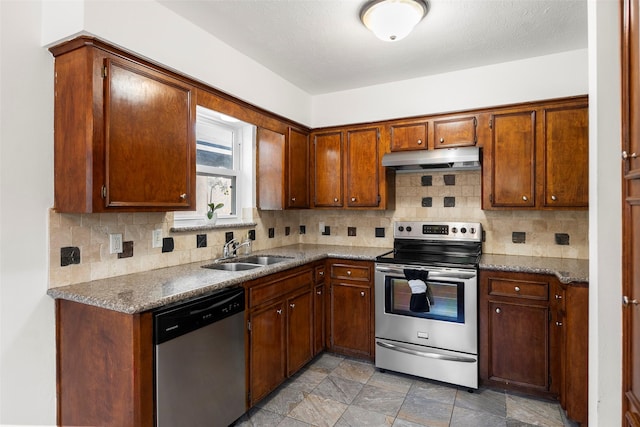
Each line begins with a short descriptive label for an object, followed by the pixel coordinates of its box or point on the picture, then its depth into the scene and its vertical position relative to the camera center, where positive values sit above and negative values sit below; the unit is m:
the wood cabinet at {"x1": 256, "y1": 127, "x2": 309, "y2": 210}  3.23 +0.39
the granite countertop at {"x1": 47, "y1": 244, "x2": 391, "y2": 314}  1.62 -0.39
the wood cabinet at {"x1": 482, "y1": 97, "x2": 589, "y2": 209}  2.63 +0.42
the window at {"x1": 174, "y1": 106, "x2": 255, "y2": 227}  2.87 +0.38
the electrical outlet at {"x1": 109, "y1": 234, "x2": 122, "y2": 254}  2.12 -0.18
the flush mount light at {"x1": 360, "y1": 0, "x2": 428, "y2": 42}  2.04 +1.15
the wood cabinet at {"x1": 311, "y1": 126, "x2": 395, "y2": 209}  3.34 +0.40
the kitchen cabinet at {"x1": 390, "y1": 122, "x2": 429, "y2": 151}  3.15 +0.67
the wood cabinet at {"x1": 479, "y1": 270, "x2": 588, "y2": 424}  2.19 -0.85
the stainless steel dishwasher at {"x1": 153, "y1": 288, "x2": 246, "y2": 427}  1.67 -0.77
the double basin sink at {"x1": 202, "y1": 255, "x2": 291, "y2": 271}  2.67 -0.40
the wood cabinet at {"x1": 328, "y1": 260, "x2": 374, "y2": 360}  3.03 -0.83
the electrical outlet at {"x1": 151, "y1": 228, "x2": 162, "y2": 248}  2.37 -0.17
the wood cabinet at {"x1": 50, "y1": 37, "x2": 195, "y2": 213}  1.74 +0.43
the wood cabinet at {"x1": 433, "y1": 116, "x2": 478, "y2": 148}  2.97 +0.68
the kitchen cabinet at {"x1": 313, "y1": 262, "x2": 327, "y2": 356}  3.02 -0.84
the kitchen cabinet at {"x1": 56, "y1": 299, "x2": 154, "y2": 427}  1.57 -0.72
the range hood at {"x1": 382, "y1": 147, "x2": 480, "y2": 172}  2.84 +0.43
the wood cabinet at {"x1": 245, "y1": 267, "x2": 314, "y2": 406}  2.28 -0.82
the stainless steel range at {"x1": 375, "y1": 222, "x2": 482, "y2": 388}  2.61 -0.78
